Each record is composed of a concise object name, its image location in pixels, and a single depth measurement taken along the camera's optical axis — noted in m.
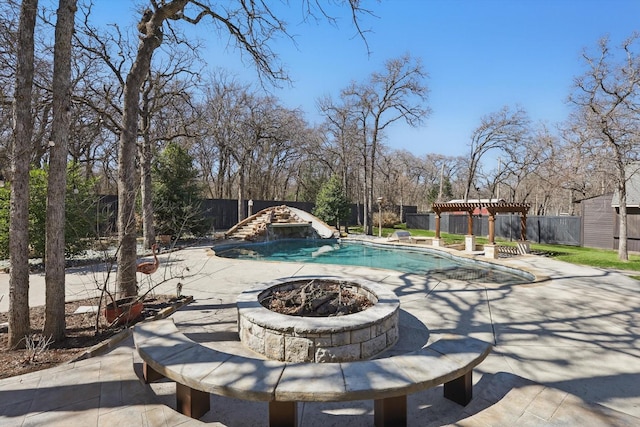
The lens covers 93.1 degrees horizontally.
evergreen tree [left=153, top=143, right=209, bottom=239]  12.90
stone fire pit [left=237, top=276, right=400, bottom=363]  3.08
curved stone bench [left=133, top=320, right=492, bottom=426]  1.84
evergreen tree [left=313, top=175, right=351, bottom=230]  19.03
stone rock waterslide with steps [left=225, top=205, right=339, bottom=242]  15.20
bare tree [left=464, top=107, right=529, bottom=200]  22.06
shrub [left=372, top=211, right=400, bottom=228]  23.98
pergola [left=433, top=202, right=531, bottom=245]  11.05
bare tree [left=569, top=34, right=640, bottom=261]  9.13
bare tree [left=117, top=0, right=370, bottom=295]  4.42
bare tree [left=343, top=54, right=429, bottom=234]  17.84
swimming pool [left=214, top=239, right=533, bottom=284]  8.30
